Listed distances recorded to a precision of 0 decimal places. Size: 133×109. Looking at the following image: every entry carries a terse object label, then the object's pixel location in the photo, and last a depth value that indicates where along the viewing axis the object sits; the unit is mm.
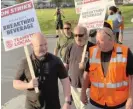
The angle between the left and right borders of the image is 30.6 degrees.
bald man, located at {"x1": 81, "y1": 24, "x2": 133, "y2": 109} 2784
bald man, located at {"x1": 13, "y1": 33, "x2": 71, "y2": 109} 2772
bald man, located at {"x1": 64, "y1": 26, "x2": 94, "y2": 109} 3688
